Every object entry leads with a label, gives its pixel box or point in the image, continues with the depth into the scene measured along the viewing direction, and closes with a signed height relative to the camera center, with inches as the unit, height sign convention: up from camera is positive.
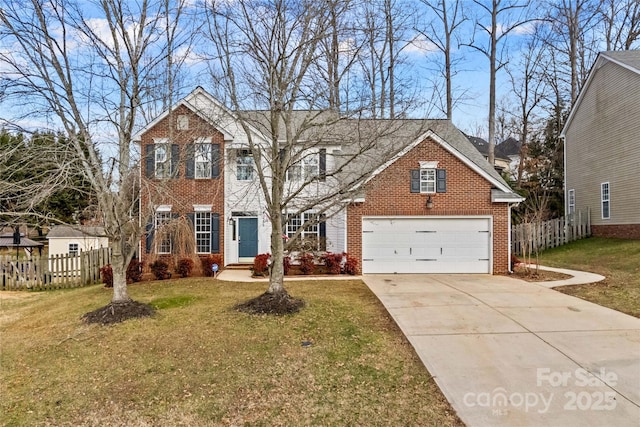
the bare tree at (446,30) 1025.5 +478.4
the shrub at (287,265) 539.3 -64.9
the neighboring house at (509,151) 1759.4 +296.5
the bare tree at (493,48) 1007.6 +421.9
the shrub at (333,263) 533.3 -62.1
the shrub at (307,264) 542.0 -64.1
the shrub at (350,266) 533.3 -66.7
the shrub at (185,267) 534.3 -65.4
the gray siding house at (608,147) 694.5 +128.6
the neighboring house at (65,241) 820.6 -45.2
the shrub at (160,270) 521.3 -67.1
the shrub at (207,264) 534.3 -61.8
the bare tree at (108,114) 294.2 +80.3
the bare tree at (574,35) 1014.4 +461.3
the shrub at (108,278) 492.1 -72.2
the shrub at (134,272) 510.3 -68.7
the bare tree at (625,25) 989.2 +468.0
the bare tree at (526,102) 1160.8 +342.8
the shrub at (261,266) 530.9 -65.3
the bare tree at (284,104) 312.3 +92.3
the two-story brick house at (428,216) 543.8 -0.9
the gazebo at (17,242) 799.7 -46.0
